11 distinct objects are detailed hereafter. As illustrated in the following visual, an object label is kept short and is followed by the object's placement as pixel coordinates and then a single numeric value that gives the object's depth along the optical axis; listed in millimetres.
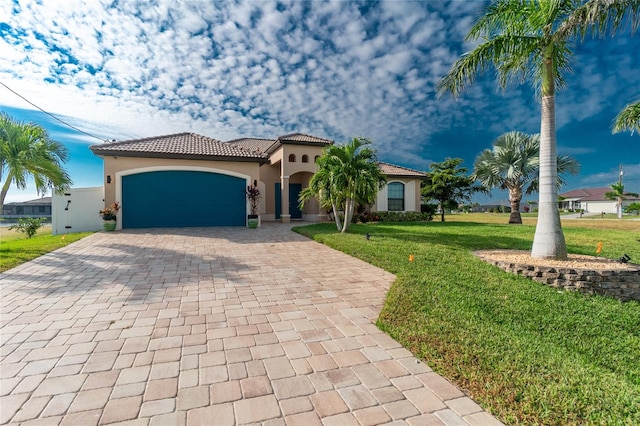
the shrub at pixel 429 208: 22266
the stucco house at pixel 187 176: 12969
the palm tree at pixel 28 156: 8031
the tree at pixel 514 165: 17844
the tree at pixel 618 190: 36906
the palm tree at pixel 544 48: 5227
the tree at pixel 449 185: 20984
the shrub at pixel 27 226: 12203
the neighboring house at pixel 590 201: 53438
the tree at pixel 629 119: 9258
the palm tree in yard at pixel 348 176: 10555
